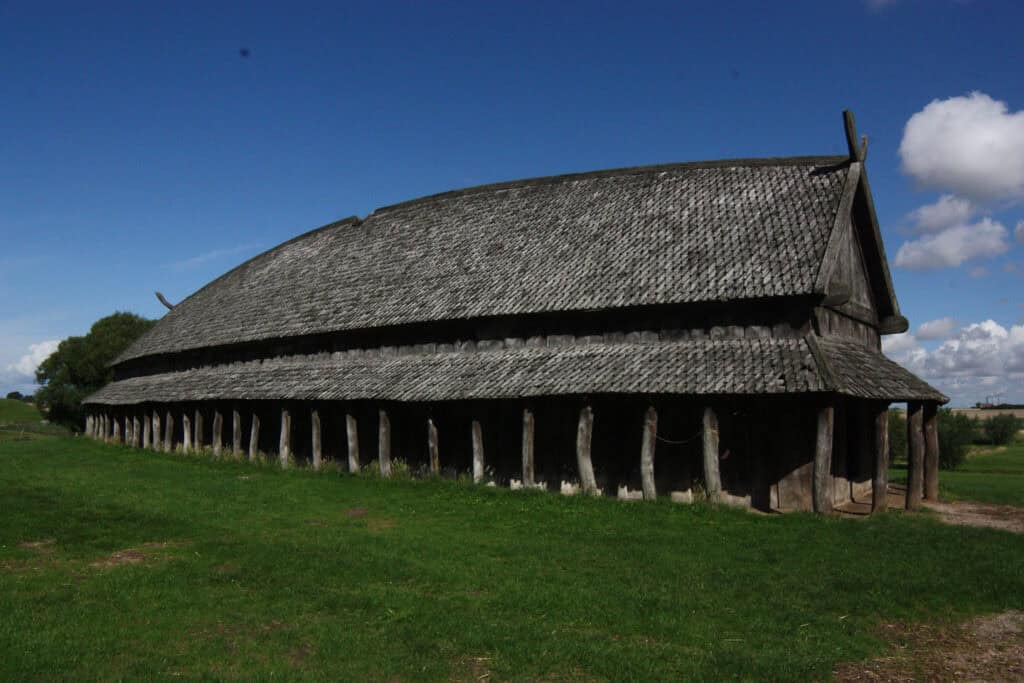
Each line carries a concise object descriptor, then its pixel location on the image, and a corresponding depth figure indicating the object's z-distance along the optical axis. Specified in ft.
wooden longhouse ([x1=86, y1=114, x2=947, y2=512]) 53.31
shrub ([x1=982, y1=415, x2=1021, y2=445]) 185.57
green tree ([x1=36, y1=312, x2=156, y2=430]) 202.69
